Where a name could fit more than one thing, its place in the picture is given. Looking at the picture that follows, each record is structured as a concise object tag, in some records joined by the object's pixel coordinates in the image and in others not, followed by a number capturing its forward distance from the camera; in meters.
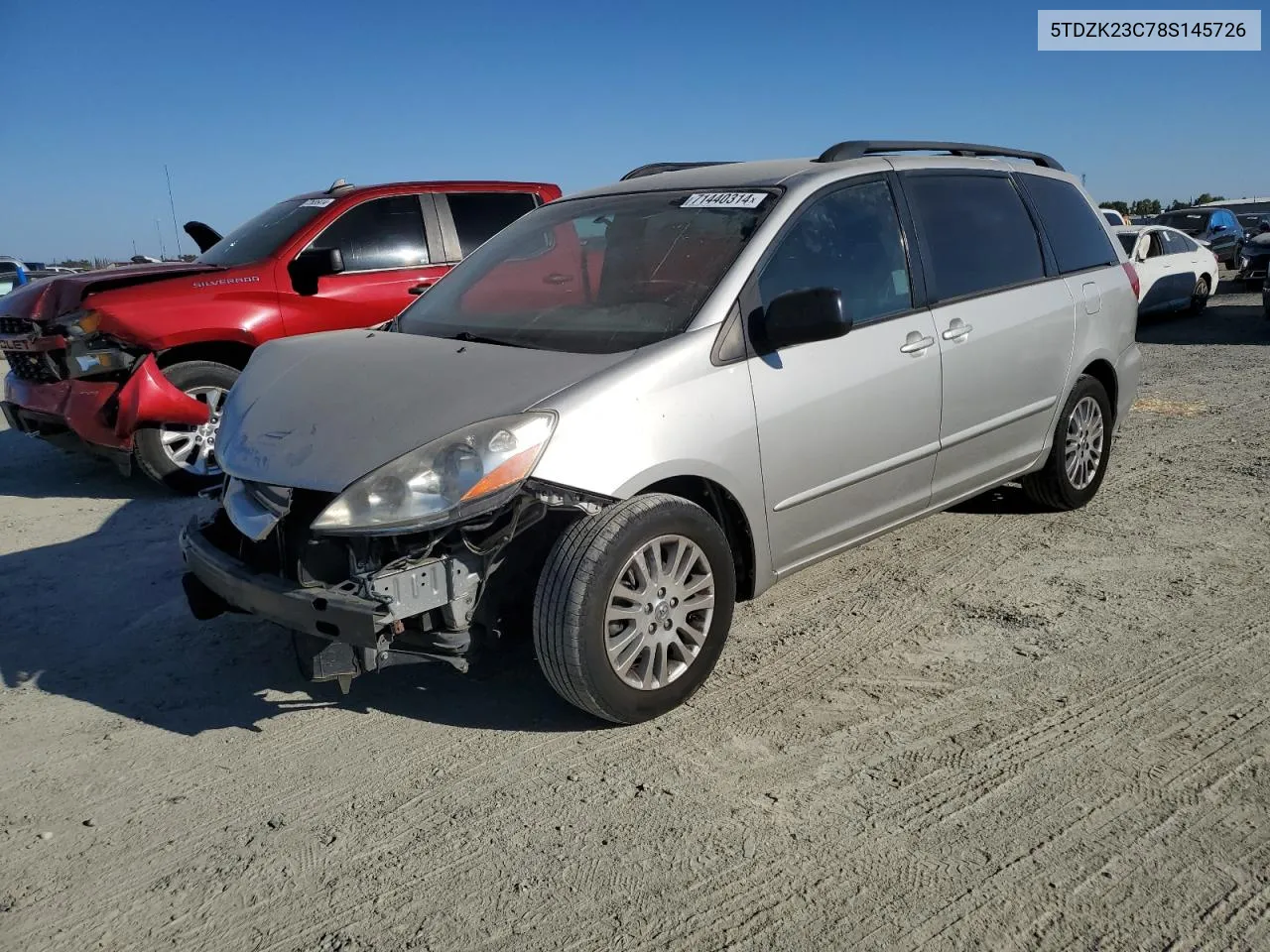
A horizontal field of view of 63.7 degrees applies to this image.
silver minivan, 3.12
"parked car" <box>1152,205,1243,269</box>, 24.02
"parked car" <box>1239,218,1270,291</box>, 17.55
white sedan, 13.80
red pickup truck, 6.38
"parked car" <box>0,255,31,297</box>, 21.68
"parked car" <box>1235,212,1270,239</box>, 29.73
